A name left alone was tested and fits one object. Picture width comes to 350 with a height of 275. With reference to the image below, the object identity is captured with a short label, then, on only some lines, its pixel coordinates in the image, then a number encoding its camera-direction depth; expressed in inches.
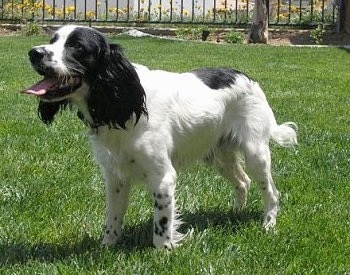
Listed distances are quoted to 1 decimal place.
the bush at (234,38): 736.0
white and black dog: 138.2
